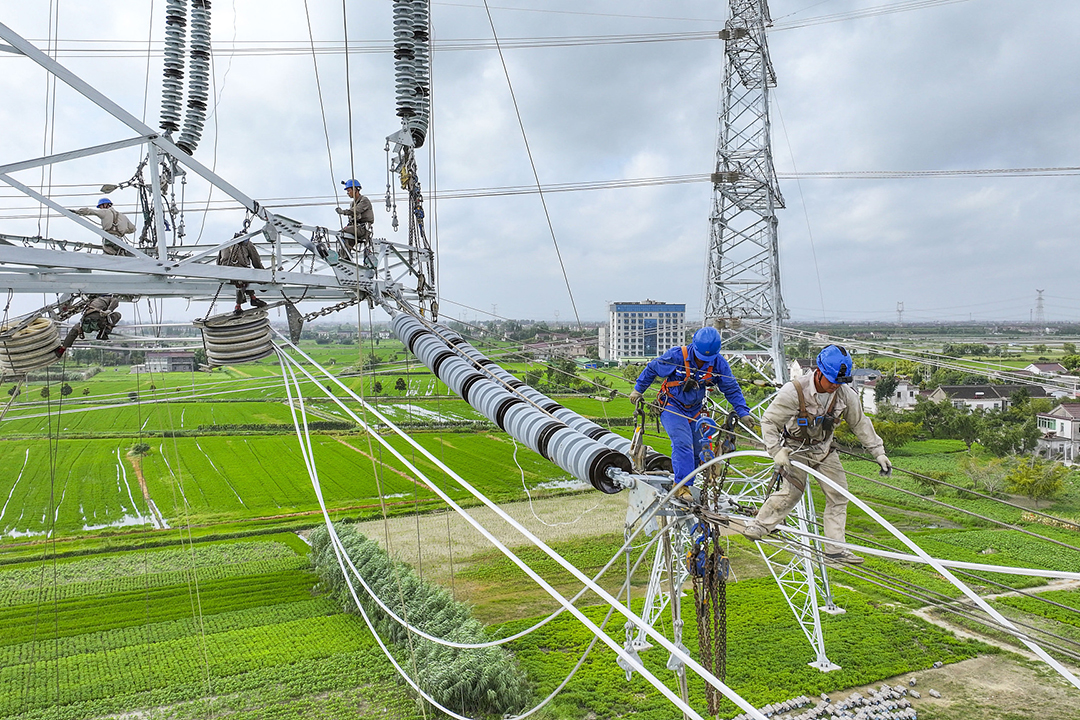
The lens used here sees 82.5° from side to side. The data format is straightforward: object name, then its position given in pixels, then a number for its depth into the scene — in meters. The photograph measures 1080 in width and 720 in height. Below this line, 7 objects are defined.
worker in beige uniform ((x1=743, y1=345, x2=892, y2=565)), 5.10
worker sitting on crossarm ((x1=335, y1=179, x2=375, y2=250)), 8.49
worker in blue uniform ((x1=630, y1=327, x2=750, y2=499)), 6.07
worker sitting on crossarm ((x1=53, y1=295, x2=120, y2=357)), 8.62
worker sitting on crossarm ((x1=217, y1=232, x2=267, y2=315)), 7.69
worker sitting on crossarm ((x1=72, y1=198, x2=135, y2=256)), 8.31
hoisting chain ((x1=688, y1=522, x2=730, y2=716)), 6.24
